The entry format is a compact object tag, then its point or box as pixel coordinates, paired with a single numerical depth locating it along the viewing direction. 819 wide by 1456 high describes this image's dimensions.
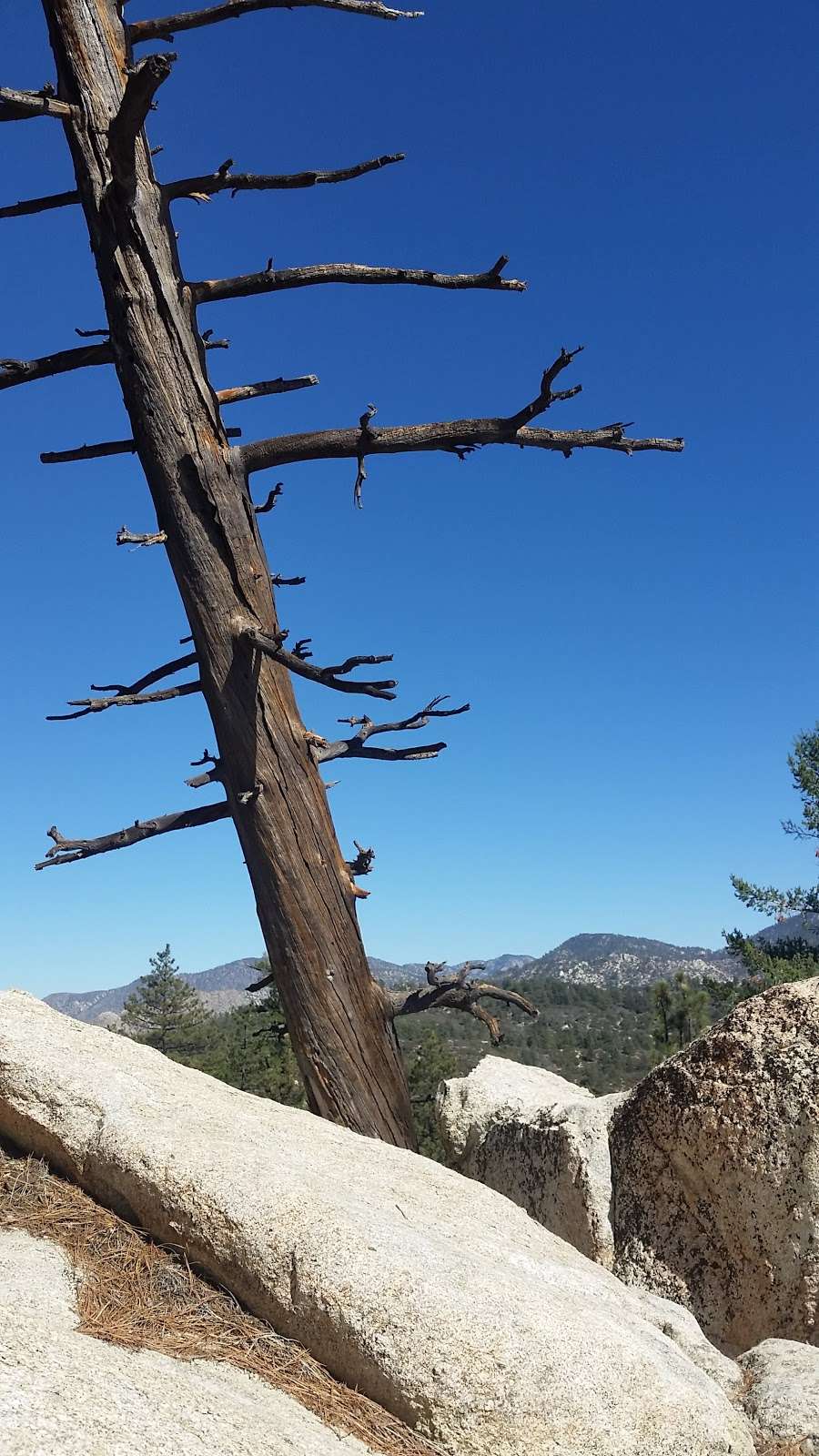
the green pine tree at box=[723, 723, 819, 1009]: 22.80
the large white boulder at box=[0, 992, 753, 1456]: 2.80
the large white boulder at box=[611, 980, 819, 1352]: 4.41
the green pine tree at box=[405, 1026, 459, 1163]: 30.58
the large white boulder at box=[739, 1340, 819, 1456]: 3.32
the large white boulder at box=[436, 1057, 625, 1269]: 5.05
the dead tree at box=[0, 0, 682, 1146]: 4.97
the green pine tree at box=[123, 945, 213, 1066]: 43.47
